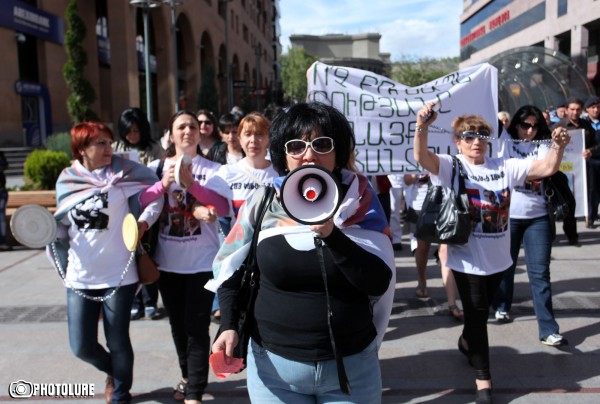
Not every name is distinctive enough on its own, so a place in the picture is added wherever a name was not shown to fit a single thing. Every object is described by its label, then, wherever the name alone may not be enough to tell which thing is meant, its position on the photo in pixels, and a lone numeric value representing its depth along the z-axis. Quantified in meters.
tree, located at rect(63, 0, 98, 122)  20.89
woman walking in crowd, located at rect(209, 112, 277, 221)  4.57
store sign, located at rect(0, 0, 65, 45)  21.05
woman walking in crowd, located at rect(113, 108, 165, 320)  5.83
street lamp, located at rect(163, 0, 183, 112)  16.74
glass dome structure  16.89
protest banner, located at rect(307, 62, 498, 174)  5.42
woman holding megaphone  2.24
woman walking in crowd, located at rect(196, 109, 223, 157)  6.26
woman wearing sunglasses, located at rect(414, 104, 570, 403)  3.96
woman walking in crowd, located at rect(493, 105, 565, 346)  4.82
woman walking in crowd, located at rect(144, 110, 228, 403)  3.83
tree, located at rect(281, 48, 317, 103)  92.19
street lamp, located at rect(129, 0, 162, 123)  14.52
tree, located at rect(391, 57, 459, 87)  67.31
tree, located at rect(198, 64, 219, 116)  30.64
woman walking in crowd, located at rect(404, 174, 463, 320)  5.66
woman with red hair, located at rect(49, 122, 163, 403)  3.71
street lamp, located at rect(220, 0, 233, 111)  37.15
